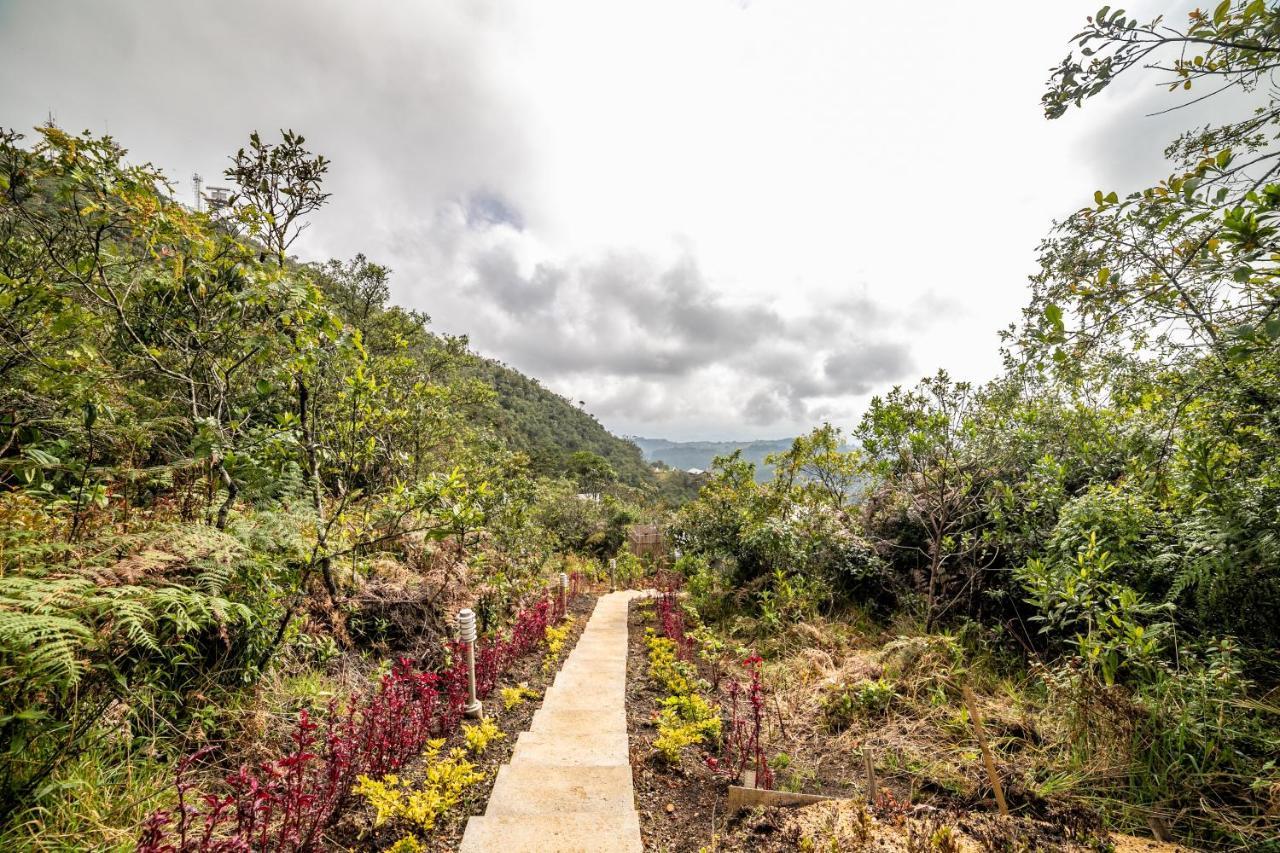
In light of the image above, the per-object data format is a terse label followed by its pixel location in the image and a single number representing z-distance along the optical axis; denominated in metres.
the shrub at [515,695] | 4.32
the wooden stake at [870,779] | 2.64
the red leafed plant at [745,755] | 3.10
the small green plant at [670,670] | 4.76
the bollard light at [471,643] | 4.09
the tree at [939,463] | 5.46
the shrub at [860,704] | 4.23
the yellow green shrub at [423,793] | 2.47
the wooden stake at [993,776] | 2.53
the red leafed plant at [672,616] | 6.04
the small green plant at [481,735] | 3.41
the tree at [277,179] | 3.56
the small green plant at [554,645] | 5.82
